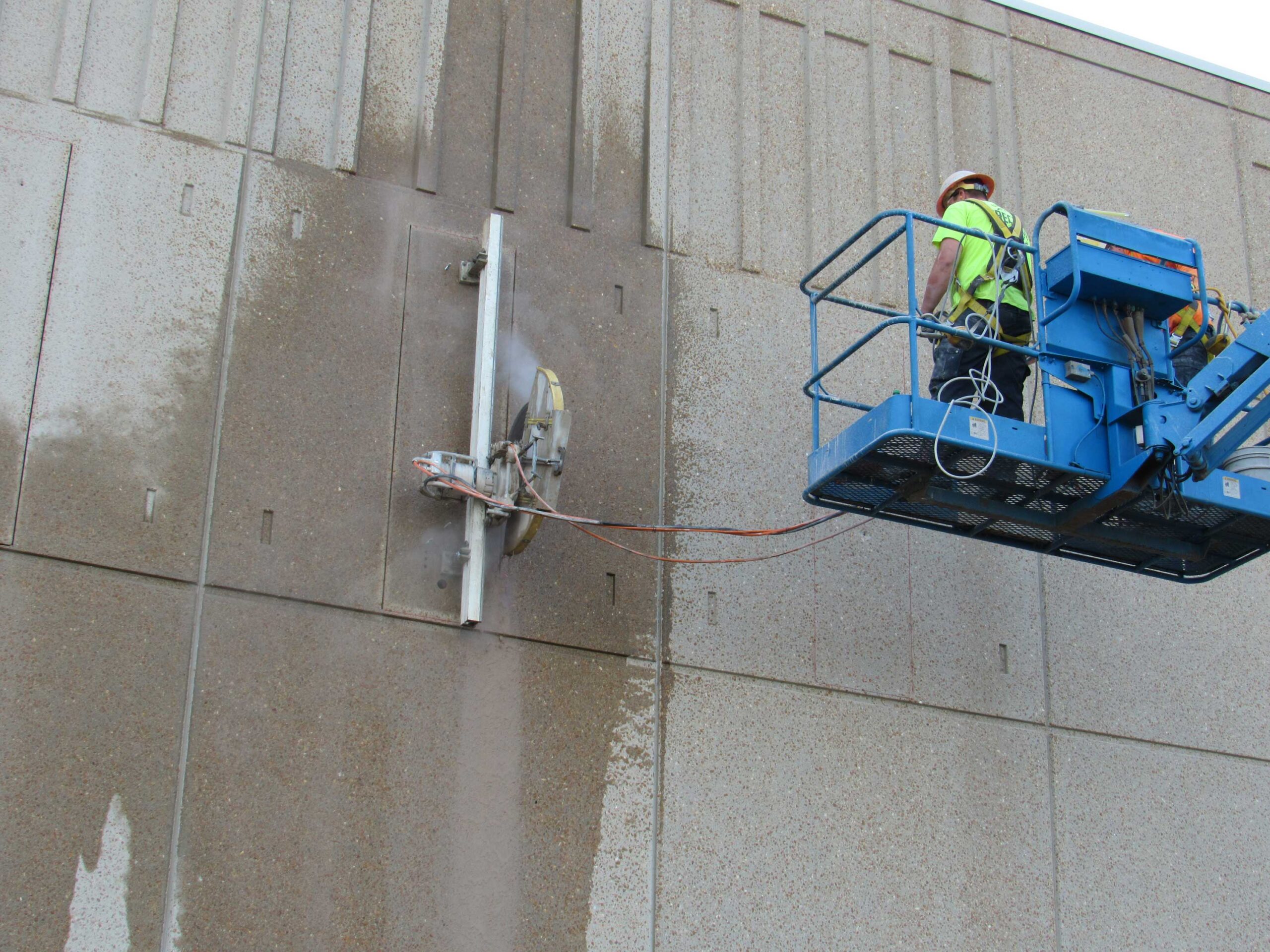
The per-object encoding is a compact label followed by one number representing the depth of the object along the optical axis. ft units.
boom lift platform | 22.21
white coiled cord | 22.86
